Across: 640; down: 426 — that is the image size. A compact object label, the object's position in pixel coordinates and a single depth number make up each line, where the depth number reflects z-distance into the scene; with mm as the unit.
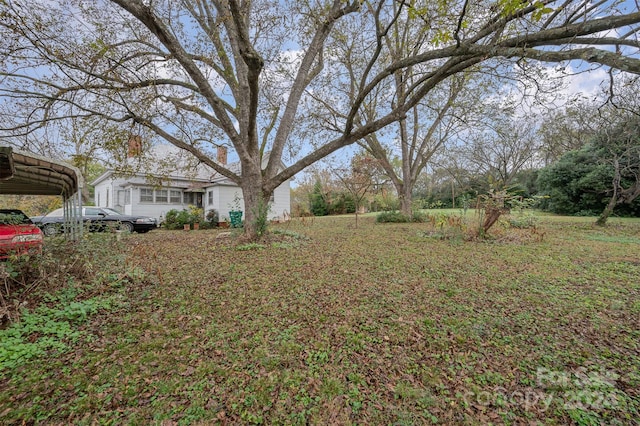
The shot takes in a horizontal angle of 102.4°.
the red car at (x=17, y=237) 3790
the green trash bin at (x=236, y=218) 11917
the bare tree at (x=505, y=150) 15344
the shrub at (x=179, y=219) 12203
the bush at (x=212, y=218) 13000
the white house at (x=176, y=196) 13529
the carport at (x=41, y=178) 3312
